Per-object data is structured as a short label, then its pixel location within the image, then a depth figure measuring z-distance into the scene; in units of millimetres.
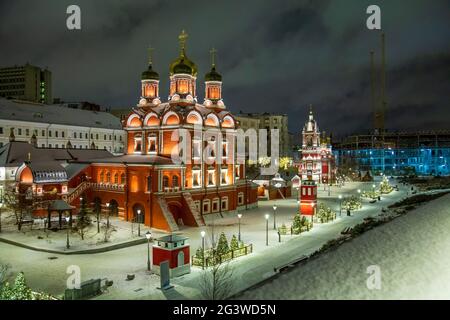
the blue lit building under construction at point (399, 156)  120812
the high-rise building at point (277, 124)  120750
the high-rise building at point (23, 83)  118000
